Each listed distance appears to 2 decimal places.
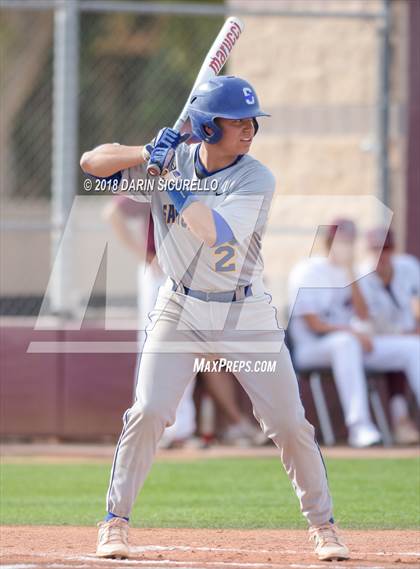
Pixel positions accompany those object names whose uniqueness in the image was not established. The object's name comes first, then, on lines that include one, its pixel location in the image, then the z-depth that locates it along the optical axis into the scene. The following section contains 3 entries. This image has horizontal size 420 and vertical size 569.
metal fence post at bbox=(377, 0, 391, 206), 21.05
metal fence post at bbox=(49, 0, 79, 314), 19.94
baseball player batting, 9.88
